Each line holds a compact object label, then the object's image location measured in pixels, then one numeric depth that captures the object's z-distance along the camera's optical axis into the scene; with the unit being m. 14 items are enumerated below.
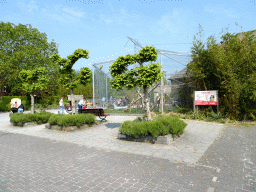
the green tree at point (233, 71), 9.08
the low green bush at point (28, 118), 10.35
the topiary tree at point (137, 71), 6.56
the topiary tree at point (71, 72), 9.21
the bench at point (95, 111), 10.73
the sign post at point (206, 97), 10.02
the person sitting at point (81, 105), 15.85
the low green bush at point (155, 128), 5.91
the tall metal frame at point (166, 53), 12.41
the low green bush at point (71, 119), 8.56
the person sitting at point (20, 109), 13.20
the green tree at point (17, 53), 24.77
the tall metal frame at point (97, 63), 14.25
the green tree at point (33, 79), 11.22
